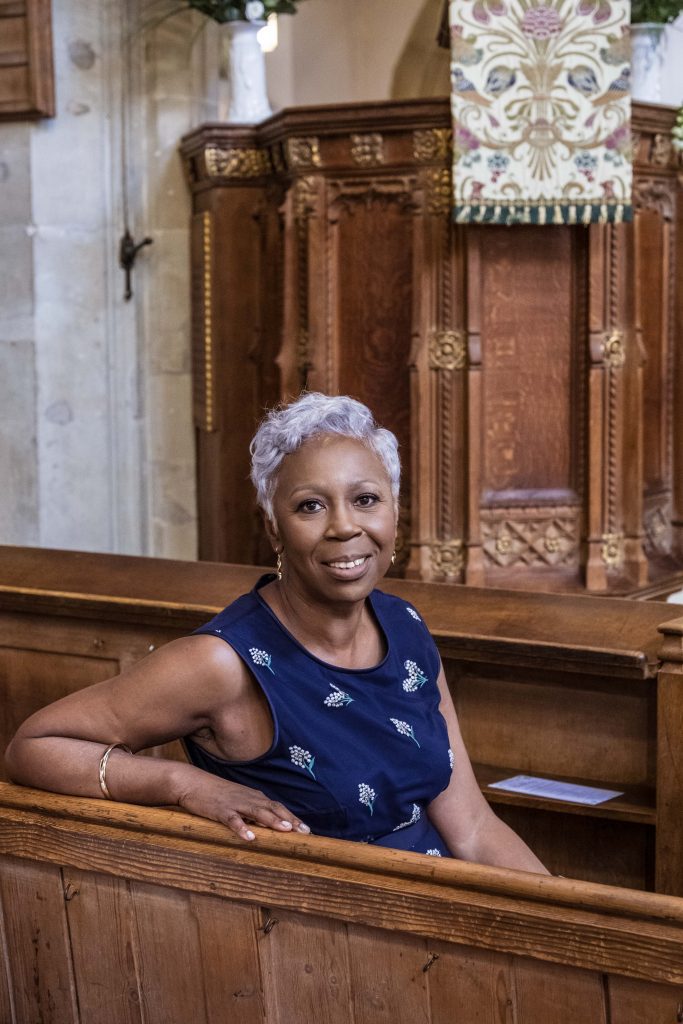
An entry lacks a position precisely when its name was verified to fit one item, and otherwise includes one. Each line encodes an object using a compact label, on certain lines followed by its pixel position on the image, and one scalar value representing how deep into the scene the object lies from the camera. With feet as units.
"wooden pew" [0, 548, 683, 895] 8.45
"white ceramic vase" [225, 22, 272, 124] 18.94
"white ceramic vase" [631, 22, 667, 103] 18.26
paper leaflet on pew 8.64
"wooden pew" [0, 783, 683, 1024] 4.58
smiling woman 5.90
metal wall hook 19.98
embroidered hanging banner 16.22
